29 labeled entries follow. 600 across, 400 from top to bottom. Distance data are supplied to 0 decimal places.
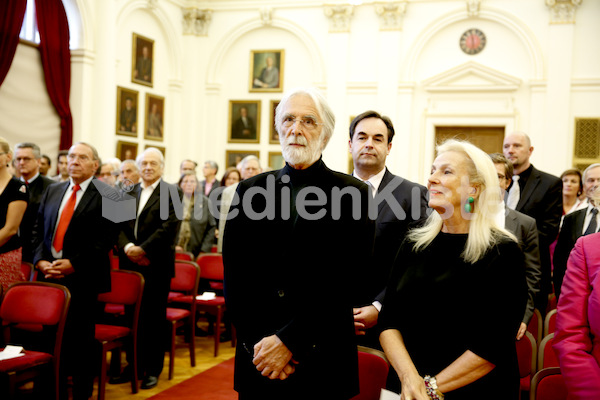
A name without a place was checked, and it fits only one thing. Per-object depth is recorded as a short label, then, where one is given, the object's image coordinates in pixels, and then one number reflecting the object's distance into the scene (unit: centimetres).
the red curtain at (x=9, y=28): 930
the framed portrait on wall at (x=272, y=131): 1412
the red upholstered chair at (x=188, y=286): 569
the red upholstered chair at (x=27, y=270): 525
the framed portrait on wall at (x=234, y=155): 1434
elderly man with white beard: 223
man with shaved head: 487
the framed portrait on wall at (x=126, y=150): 1209
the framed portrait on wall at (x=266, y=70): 1409
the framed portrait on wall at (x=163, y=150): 1358
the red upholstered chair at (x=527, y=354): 313
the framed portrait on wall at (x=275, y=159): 1415
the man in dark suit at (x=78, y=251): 432
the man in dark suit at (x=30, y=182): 518
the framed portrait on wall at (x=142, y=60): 1259
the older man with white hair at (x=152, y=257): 512
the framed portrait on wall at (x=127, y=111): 1216
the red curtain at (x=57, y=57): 1029
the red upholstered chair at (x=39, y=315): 365
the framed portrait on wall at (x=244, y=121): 1430
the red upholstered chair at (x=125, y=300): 465
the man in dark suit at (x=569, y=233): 430
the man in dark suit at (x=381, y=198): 321
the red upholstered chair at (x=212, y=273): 623
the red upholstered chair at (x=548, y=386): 254
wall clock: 1266
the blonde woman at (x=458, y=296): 221
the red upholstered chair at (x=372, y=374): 277
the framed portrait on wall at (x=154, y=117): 1316
